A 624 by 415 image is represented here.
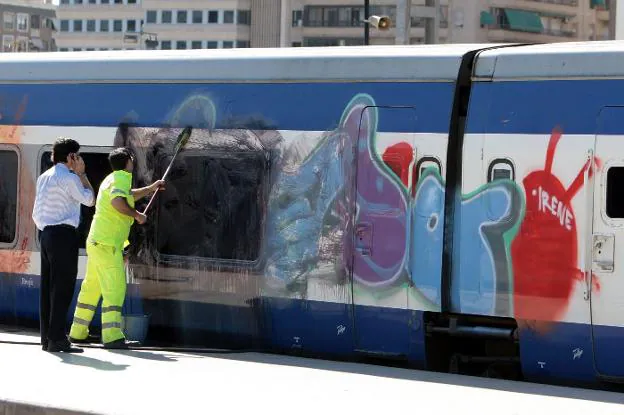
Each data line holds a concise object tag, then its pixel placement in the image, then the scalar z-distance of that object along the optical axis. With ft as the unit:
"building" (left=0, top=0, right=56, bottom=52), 561.43
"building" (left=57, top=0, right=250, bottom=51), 415.44
